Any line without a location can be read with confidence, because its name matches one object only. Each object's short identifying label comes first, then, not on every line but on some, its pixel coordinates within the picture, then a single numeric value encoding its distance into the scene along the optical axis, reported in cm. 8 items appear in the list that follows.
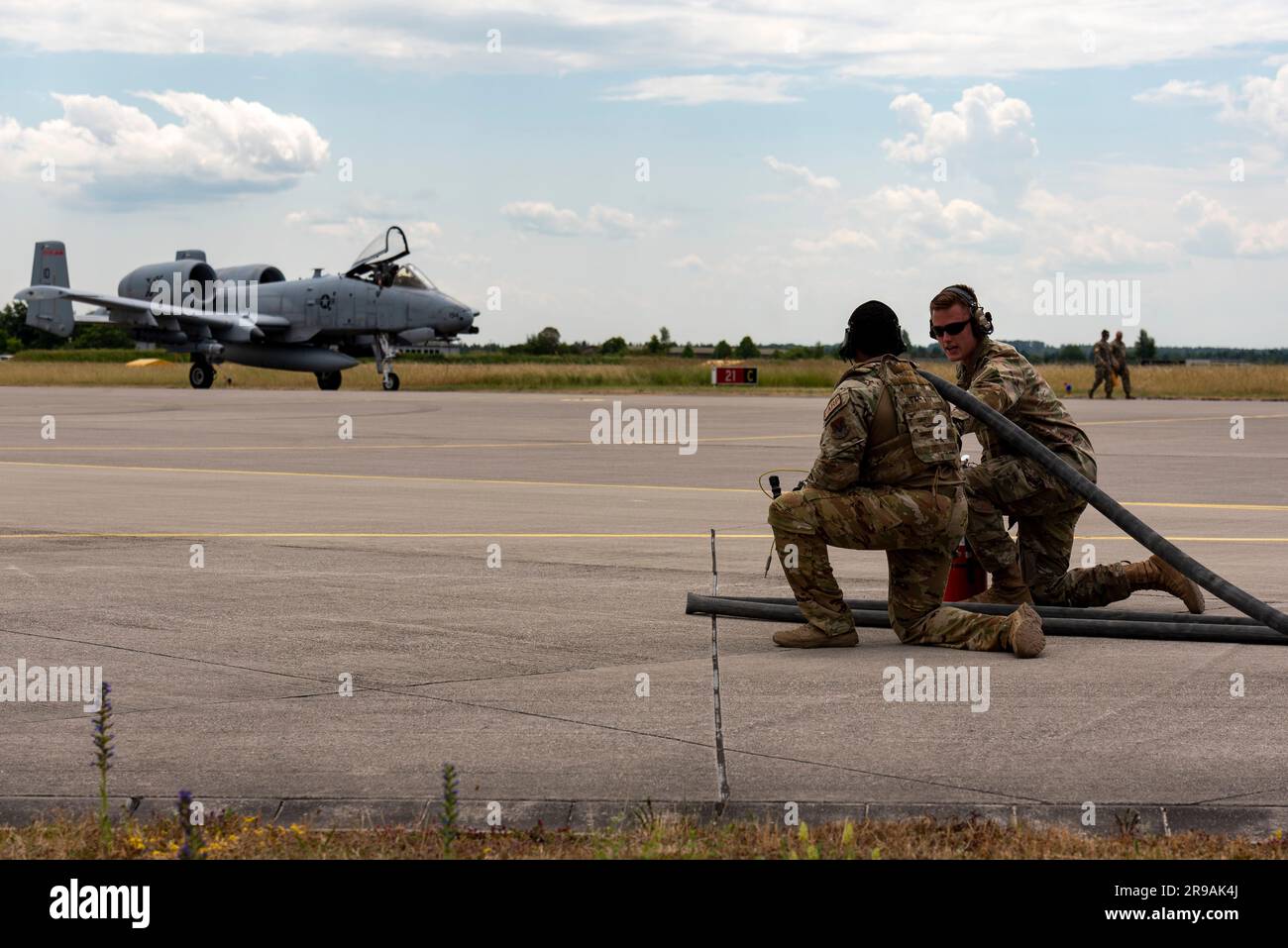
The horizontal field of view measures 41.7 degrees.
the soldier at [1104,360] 4734
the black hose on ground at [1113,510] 795
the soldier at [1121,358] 4734
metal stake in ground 551
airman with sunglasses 942
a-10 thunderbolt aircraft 4906
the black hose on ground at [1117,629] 868
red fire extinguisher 974
